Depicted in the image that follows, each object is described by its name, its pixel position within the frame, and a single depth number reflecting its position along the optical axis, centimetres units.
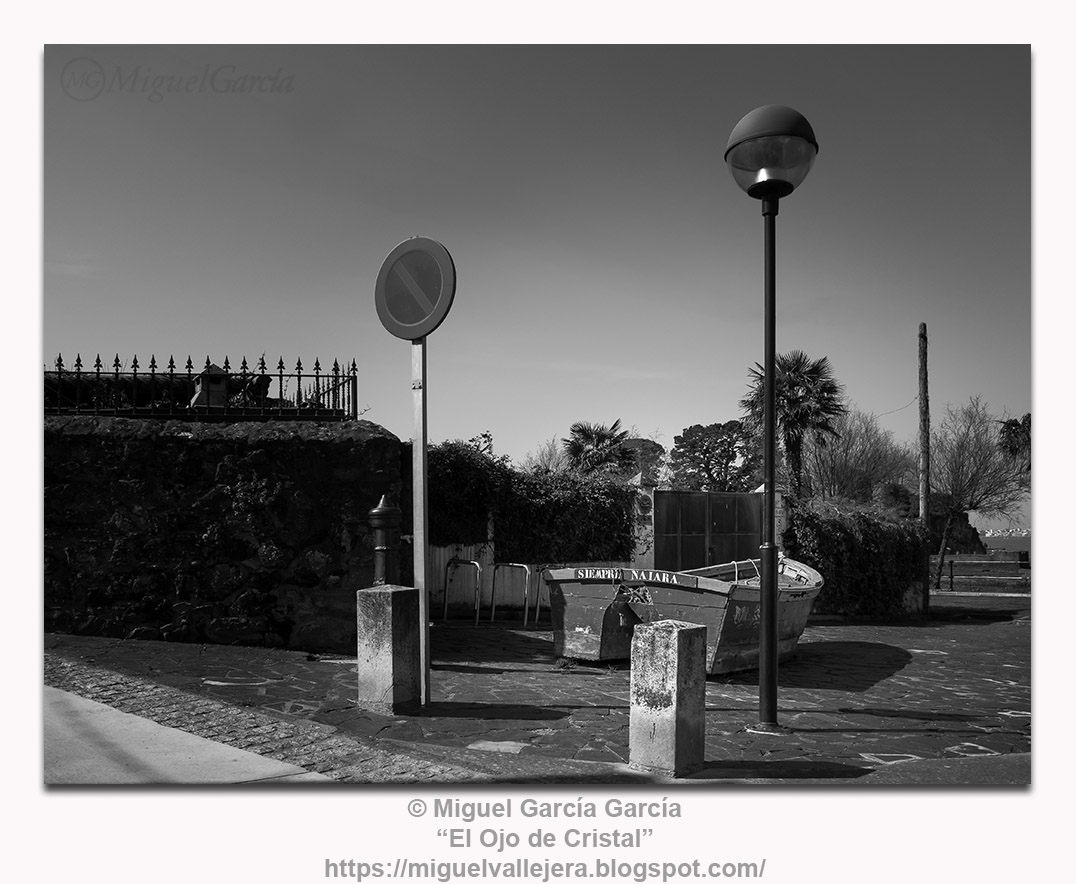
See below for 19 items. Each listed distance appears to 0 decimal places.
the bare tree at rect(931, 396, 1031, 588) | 3331
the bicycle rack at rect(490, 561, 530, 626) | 1294
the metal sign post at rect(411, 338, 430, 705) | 644
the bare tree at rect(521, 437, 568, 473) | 3403
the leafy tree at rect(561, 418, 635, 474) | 3341
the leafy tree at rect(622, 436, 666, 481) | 4148
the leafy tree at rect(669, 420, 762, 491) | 4278
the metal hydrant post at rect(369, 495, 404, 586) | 655
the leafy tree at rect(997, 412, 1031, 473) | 3372
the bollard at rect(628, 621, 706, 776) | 483
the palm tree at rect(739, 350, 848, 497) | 3005
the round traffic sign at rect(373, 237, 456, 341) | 618
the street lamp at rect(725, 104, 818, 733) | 607
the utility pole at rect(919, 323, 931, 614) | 2325
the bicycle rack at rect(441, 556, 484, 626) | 1297
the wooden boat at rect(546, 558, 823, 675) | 829
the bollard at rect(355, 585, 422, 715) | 625
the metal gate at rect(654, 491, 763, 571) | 1573
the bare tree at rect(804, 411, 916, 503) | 3884
